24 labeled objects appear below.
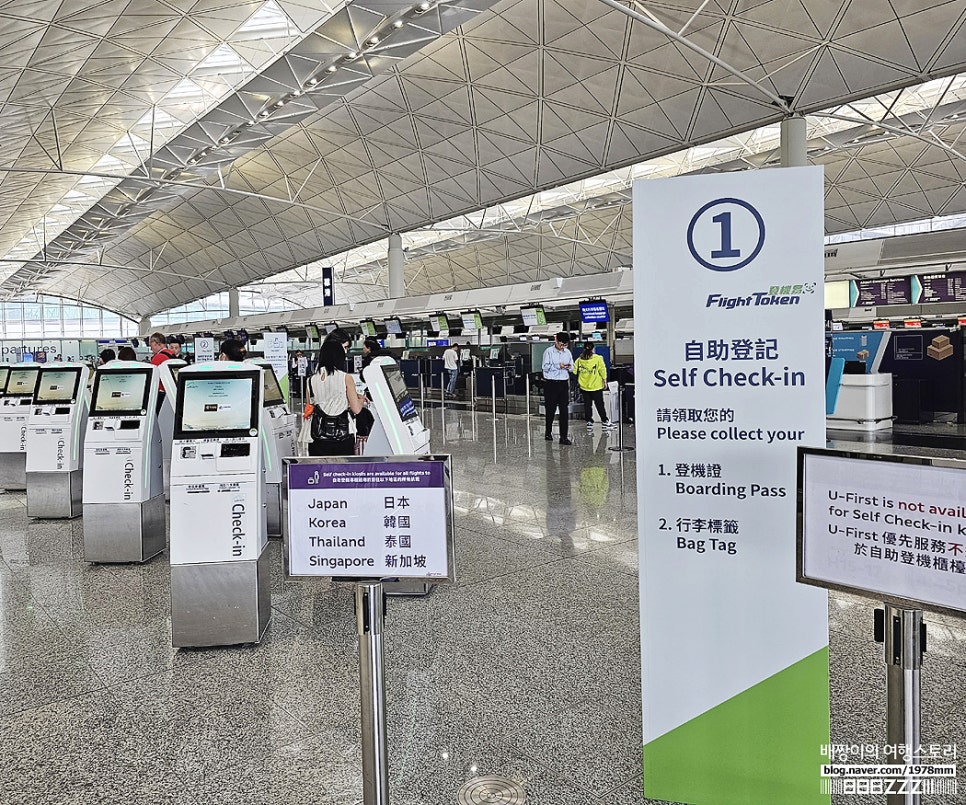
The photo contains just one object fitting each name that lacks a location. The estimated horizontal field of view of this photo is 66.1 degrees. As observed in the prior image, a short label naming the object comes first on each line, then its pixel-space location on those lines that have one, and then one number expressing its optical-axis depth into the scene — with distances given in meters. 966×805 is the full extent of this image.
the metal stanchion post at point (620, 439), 12.22
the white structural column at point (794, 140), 16.48
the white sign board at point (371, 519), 2.37
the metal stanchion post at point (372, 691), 2.41
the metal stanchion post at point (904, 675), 2.04
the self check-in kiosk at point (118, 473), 6.25
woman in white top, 6.21
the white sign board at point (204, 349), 16.16
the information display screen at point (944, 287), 13.38
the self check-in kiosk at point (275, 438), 7.06
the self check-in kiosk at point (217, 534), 4.39
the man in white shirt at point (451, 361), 22.52
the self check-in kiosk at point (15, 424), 9.91
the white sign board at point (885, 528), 1.87
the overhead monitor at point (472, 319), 21.53
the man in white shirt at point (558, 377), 12.84
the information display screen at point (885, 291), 13.92
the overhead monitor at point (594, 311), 16.86
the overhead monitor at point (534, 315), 19.70
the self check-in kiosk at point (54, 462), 8.17
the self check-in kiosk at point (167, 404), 7.38
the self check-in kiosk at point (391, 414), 5.64
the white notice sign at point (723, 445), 2.61
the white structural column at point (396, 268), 29.19
